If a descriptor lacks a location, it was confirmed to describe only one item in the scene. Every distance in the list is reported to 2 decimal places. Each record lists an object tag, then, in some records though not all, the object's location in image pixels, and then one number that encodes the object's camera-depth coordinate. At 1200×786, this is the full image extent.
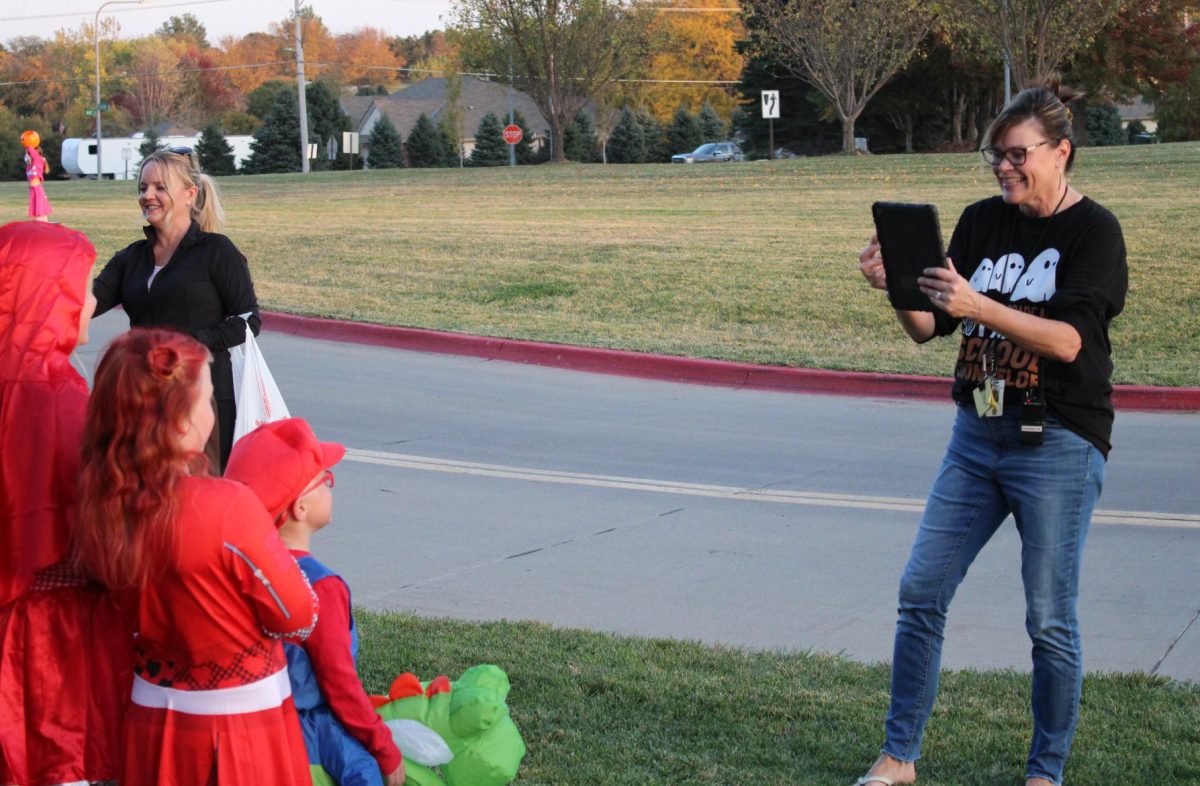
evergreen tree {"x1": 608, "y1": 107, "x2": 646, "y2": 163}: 69.19
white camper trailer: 70.56
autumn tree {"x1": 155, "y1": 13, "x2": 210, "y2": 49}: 128.62
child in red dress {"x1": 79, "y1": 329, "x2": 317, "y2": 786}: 2.93
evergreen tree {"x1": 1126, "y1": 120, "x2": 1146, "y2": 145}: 65.44
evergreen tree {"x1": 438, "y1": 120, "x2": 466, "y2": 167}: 72.59
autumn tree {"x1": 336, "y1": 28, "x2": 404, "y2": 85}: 122.69
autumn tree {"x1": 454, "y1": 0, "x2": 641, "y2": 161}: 43.62
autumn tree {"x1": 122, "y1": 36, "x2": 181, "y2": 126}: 91.75
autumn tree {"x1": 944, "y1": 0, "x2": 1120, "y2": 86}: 29.11
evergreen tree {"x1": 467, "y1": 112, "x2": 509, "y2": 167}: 67.81
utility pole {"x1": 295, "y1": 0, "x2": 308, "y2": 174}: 51.28
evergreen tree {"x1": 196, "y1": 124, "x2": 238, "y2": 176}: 62.16
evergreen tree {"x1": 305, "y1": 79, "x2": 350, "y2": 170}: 69.69
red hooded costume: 3.41
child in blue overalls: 3.26
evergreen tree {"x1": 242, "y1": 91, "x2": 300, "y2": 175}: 64.31
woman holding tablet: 3.94
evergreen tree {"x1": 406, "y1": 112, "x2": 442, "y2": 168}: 71.38
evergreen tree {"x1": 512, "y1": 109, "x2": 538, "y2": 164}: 68.31
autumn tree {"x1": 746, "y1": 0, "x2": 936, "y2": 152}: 37.56
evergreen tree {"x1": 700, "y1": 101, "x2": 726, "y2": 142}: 73.25
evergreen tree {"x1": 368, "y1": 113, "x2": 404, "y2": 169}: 72.19
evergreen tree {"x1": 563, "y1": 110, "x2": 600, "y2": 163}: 69.38
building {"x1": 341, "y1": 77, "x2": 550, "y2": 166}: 86.50
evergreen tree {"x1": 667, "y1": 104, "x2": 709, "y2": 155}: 71.62
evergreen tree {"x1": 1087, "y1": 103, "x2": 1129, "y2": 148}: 63.31
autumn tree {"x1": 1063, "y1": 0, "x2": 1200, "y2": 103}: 41.41
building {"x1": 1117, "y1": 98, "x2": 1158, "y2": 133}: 91.88
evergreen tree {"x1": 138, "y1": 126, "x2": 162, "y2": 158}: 60.93
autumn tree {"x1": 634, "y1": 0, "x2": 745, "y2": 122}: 78.56
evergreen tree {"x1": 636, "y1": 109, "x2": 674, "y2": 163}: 72.19
